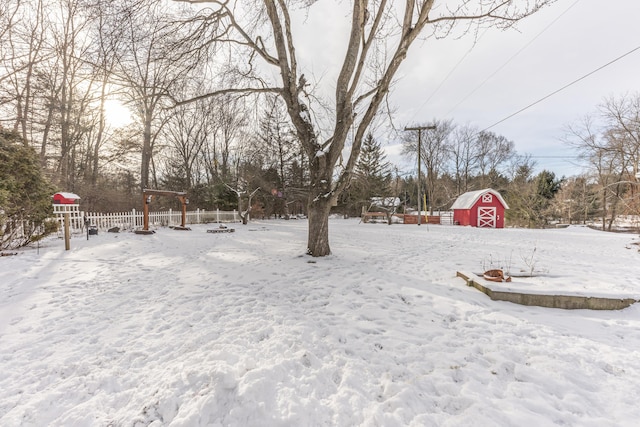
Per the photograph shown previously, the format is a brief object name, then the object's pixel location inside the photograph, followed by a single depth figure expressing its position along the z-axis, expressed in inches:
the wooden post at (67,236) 279.4
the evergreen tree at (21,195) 258.2
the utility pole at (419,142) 705.6
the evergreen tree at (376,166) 1227.2
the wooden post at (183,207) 539.7
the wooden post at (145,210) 454.3
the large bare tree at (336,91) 236.5
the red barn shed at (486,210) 693.3
